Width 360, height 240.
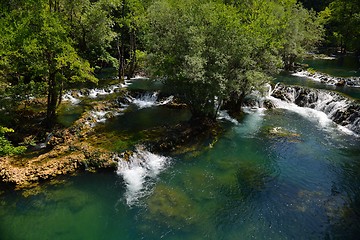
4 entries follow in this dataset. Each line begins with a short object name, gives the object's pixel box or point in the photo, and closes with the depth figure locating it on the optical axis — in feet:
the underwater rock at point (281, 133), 67.10
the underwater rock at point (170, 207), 40.11
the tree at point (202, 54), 61.87
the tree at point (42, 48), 47.21
